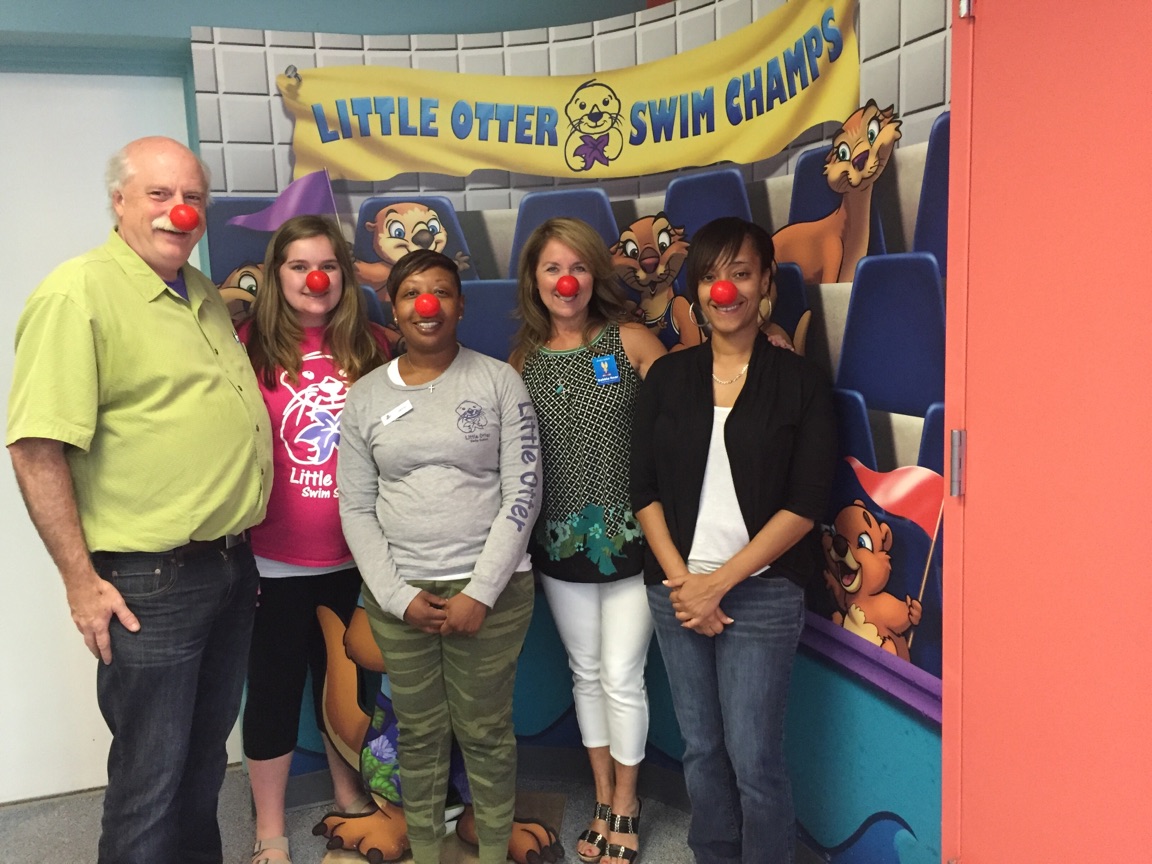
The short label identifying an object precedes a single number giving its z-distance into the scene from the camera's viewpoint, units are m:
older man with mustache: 1.55
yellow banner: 2.44
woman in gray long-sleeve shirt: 1.95
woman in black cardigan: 1.80
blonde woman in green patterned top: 2.12
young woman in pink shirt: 2.16
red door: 1.28
